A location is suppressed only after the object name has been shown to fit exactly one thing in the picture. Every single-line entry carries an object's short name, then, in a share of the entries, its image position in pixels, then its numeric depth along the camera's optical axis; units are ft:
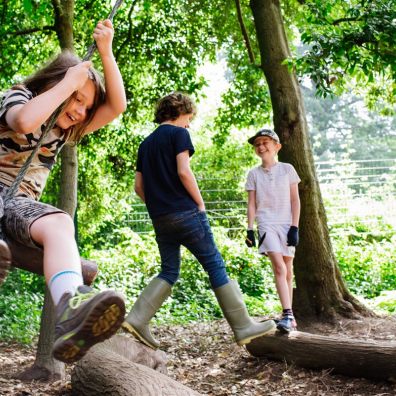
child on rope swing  8.09
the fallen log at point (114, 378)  12.94
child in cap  18.25
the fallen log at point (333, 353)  15.80
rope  9.17
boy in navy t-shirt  15.81
